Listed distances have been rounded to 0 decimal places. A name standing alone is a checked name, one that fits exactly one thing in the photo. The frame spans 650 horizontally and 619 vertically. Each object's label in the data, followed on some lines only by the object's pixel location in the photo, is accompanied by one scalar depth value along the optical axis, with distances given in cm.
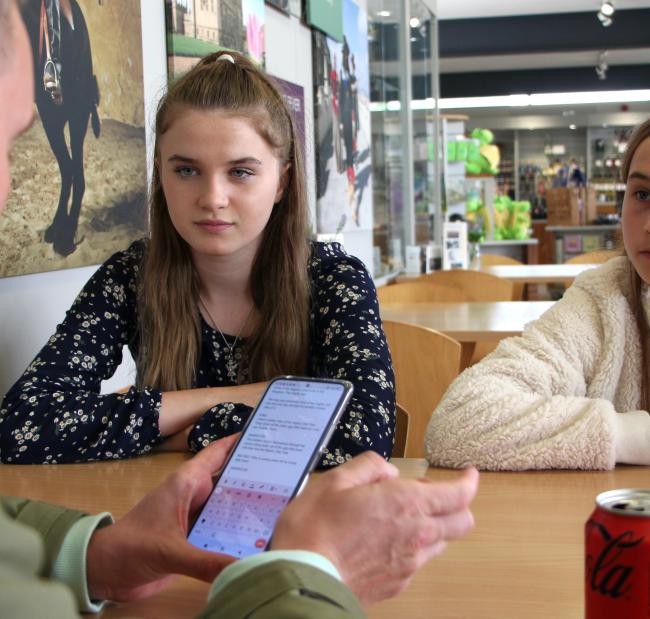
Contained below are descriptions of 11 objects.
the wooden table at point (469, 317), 298
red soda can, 67
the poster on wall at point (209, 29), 252
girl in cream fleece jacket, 134
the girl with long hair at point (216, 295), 158
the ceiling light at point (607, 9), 866
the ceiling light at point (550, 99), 1498
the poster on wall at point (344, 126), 413
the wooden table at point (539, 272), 513
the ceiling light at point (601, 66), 1231
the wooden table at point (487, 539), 85
